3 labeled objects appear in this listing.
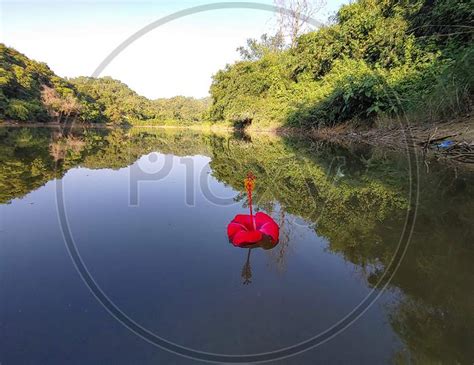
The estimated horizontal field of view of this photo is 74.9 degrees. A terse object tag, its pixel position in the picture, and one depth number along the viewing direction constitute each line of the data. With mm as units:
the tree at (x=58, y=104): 40750
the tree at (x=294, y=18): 27984
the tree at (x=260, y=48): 36456
